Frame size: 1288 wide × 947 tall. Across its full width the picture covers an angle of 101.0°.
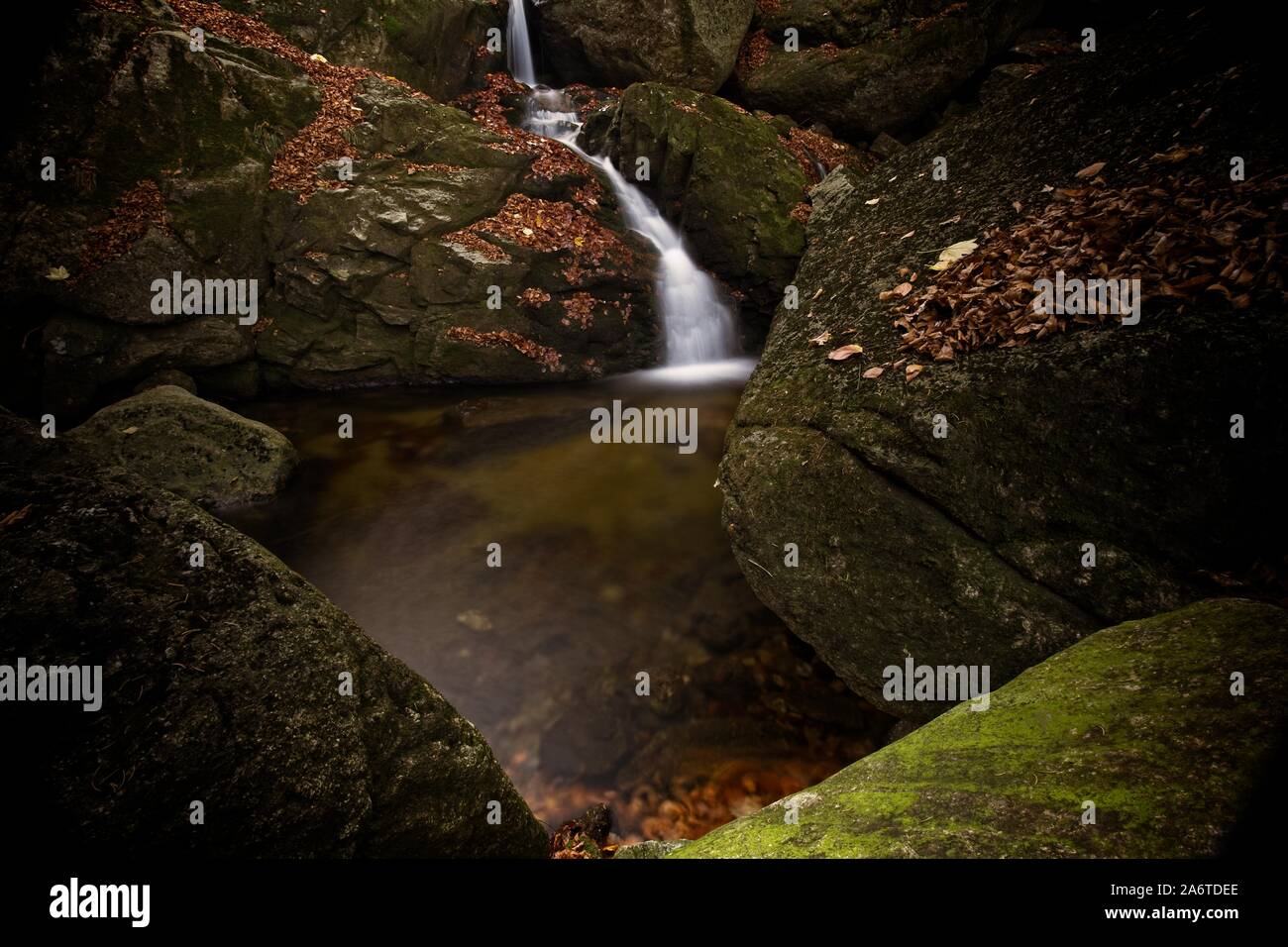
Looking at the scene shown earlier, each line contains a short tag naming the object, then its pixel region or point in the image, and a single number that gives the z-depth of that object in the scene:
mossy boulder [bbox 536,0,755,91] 13.78
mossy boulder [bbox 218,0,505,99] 11.05
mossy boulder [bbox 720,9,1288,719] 2.66
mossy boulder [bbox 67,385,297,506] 6.61
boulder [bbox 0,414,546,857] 1.38
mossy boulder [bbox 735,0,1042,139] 13.66
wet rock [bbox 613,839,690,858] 2.64
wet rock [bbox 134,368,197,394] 8.64
